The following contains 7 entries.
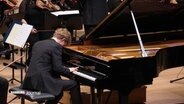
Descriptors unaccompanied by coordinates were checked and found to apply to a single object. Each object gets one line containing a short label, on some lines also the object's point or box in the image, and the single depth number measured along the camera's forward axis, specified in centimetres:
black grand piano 839
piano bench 869
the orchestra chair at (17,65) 1179
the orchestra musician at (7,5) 1734
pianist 916
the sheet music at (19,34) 1058
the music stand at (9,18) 1255
